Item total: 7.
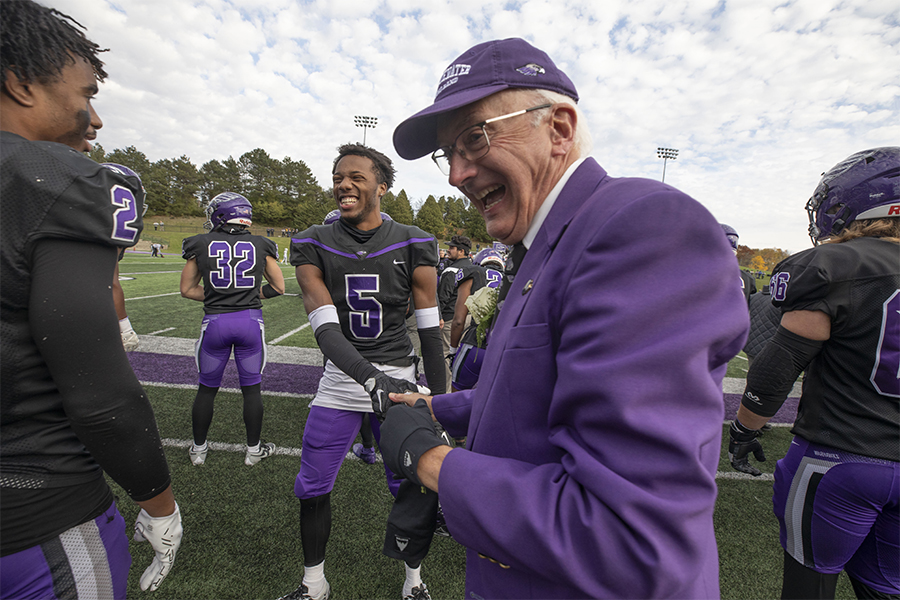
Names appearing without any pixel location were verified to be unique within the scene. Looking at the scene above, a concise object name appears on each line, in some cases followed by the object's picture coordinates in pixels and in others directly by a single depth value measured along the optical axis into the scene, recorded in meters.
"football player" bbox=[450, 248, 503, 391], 3.47
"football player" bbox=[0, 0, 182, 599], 1.07
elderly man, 0.70
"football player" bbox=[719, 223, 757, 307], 6.16
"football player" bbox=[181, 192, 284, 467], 4.03
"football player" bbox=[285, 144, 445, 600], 2.52
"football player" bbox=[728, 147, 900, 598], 1.83
